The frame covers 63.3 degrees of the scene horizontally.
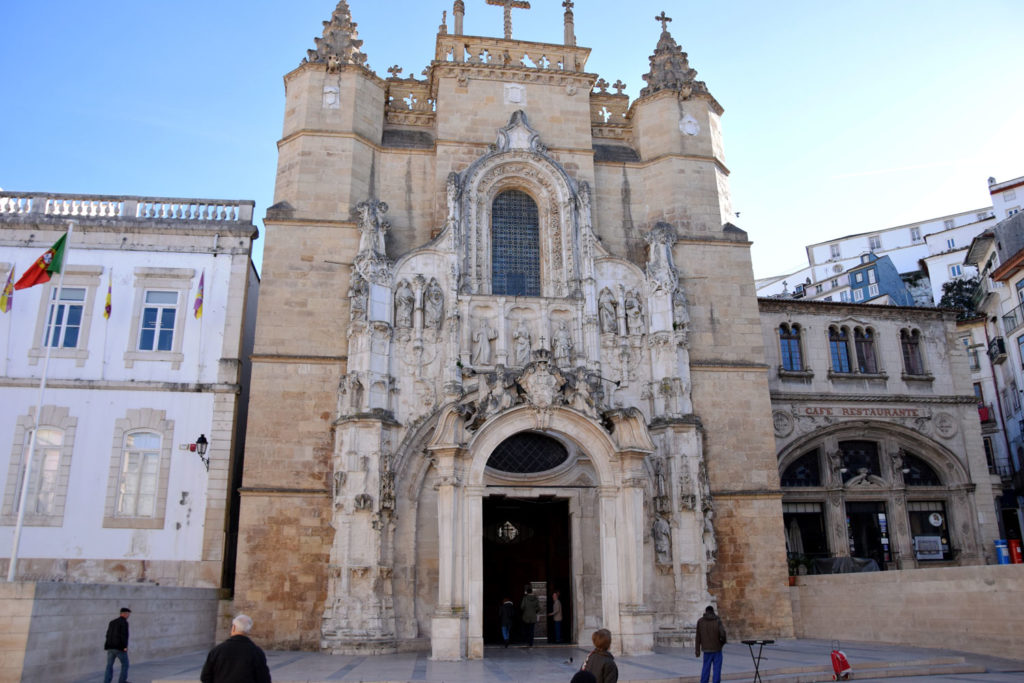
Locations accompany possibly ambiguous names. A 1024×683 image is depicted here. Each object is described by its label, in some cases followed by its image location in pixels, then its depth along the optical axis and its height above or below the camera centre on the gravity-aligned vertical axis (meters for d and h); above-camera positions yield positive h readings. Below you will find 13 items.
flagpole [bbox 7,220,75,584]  15.05 +1.68
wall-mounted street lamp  20.36 +3.08
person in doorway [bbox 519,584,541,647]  20.00 -0.88
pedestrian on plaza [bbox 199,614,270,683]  7.00 -0.70
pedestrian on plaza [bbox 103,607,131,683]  13.43 -1.03
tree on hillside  52.22 +17.10
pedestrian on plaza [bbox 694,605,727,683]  12.42 -0.99
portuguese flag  18.08 +6.63
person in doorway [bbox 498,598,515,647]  20.09 -1.00
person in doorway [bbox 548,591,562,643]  20.06 -0.87
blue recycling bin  23.94 +0.43
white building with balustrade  19.72 +4.67
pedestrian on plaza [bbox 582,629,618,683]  7.72 -0.81
